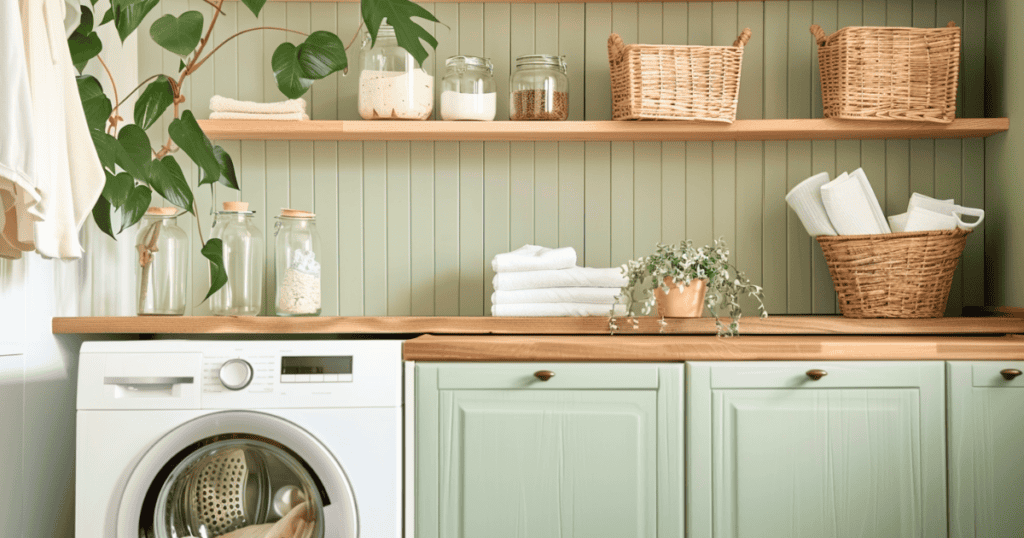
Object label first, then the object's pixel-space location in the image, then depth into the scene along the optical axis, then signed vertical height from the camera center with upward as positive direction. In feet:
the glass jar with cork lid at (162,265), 6.24 +0.00
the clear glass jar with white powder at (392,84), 6.40 +1.72
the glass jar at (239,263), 6.48 +0.01
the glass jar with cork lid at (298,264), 6.16 +0.00
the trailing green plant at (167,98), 5.25 +1.39
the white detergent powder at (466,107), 6.46 +1.51
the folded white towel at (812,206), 6.30 +0.54
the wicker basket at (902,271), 5.82 -0.08
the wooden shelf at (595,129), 6.35 +1.27
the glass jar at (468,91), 6.47 +1.68
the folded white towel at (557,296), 6.09 -0.30
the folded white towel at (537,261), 6.11 +0.02
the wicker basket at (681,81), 6.14 +1.66
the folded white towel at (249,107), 6.46 +1.51
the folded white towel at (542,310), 6.06 -0.42
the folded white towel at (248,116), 6.44 +1.42
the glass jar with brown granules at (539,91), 6.52 +1.68
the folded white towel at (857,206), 6.07 +0.51
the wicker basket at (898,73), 6.16 +1.74
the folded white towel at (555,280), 6.10 -0.15
